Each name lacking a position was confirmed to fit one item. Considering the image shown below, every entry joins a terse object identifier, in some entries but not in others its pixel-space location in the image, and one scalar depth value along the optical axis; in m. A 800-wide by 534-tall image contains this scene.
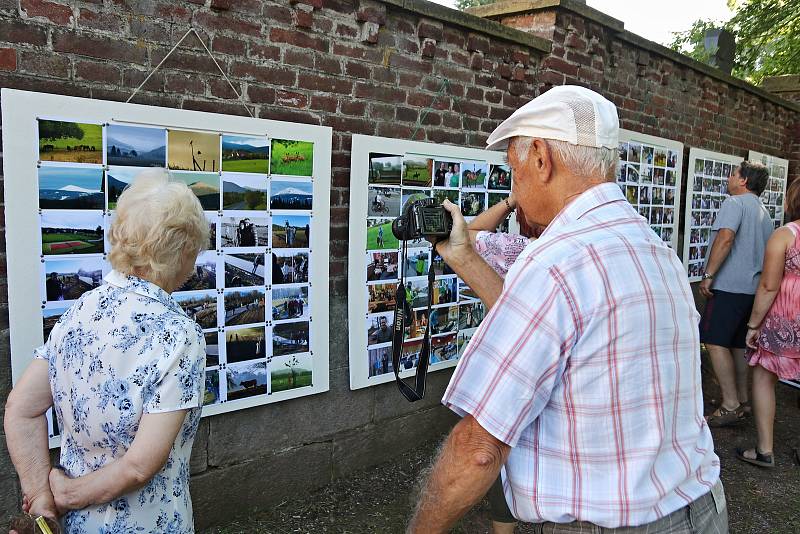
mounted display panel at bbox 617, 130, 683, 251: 5.47
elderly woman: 1.64
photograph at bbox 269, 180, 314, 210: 3.08
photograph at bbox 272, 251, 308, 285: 3.15
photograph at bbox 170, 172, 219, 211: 2.78
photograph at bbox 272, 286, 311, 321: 3.18
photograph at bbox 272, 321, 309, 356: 3.21
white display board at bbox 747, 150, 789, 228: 7.64
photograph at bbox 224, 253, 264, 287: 2.98
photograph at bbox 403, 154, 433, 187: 3.72
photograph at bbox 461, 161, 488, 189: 4.11
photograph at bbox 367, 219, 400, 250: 3.59
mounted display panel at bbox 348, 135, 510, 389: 3.54
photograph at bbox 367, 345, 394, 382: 3.71
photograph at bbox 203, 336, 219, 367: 2.96
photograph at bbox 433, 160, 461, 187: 3.91
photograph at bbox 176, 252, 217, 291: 2.86
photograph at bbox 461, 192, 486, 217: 4.12
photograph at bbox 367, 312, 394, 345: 3.68
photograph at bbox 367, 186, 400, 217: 3.57
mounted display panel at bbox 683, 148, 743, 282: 6.42
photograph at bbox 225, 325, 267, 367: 3.04
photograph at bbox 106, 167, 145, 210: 2.55
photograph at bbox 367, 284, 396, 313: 3.66
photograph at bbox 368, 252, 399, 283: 3.63
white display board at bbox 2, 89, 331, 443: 2.39
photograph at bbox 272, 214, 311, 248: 3.12
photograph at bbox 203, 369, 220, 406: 2.96
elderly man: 1.33
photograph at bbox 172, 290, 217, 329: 2.86
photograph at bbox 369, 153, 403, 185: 3.54
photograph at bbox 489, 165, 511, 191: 4.30
